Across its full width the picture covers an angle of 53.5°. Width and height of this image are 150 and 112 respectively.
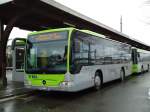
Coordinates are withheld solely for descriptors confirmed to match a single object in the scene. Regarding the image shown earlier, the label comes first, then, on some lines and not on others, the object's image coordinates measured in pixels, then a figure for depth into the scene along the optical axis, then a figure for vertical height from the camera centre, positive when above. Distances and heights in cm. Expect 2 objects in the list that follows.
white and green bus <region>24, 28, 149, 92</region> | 574 -6
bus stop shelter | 779 +269
